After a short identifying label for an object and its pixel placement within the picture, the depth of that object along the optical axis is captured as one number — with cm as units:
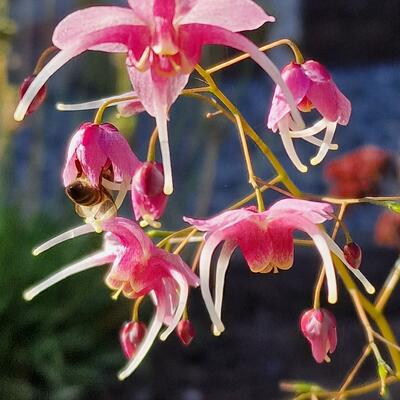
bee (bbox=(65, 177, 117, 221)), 32
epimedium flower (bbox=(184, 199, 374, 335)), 32
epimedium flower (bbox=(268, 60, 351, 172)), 34
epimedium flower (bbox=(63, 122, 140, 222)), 33
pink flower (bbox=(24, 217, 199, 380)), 34
